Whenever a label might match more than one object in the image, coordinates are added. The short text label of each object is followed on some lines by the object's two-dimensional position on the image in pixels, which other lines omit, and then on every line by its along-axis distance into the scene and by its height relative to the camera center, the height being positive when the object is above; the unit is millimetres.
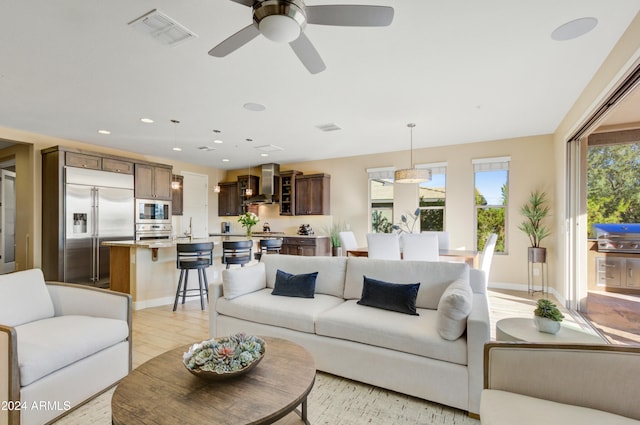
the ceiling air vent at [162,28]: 2184 +1459
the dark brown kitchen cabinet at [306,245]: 6887 -741
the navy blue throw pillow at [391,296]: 2463 -707
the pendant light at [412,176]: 4602 +597
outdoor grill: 4691 -396
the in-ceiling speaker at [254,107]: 3898 +1456
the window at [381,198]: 6656 +358
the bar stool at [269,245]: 5188 -549
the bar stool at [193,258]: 3996 -606
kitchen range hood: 7781 +807
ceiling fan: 1627 +1127
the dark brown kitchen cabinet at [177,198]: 7570 +437
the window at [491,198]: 5551 +298
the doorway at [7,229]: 6281 -282
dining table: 4230 -611
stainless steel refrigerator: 5113 -76
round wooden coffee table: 1218 -833
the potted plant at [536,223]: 4918 -174
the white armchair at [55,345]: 1621 -824
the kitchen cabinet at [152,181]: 6215 +740
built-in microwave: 6218 +89
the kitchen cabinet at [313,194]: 7227 +500
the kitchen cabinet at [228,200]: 8531 +436
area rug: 1870 -1313
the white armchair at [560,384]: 1204 -771
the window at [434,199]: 6106 +308
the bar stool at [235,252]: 4428 -563
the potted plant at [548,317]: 1858 -662
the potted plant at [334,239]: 6938 -594
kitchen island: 4129 -821
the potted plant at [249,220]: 5777 -107
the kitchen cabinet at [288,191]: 7633 +602
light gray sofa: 1942 -848
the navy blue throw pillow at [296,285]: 2947 -718
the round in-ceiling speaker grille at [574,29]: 2250 +1458
